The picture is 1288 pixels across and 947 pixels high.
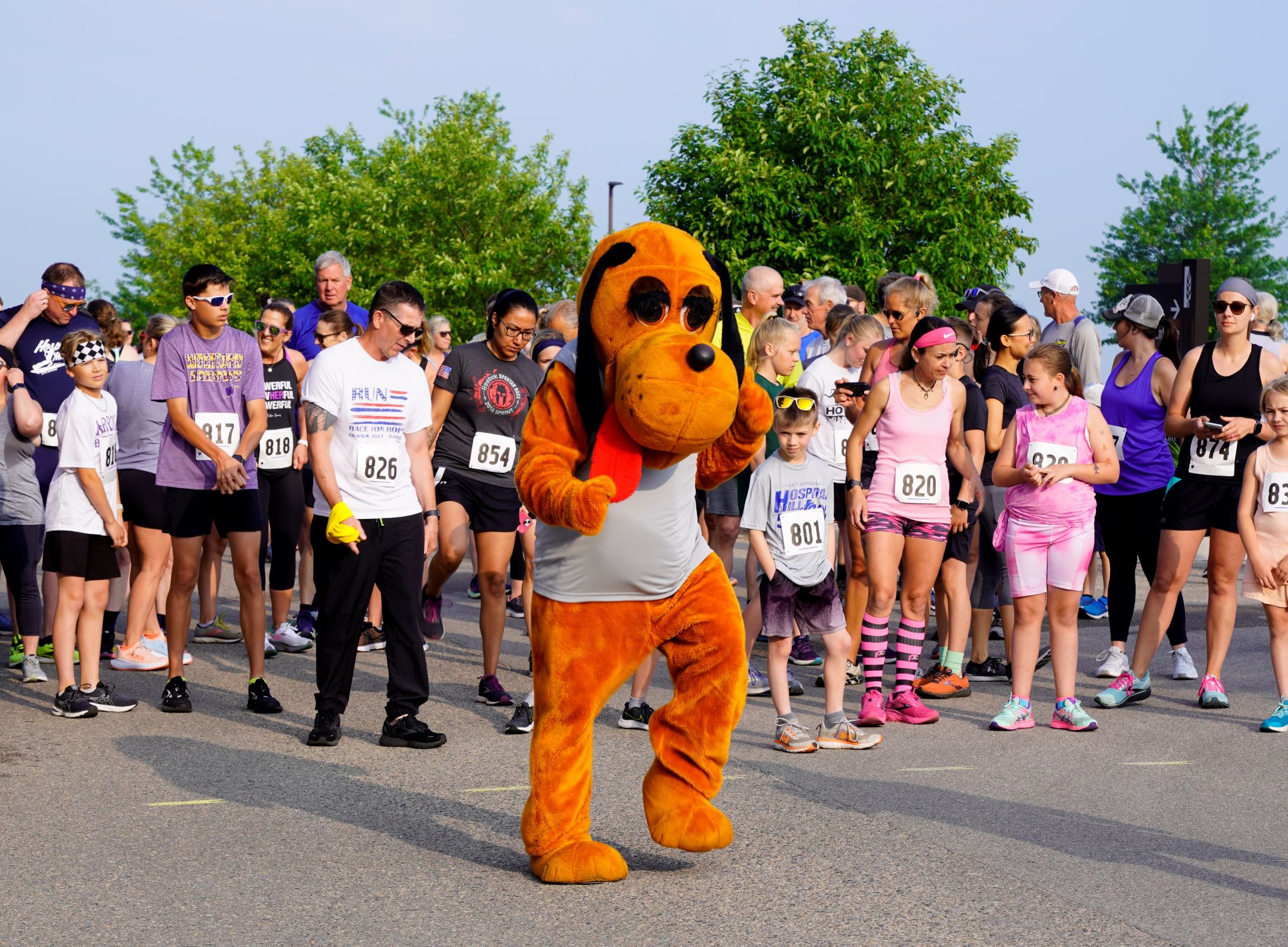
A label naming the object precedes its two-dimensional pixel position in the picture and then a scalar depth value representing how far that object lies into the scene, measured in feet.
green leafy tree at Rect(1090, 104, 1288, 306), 193.26
